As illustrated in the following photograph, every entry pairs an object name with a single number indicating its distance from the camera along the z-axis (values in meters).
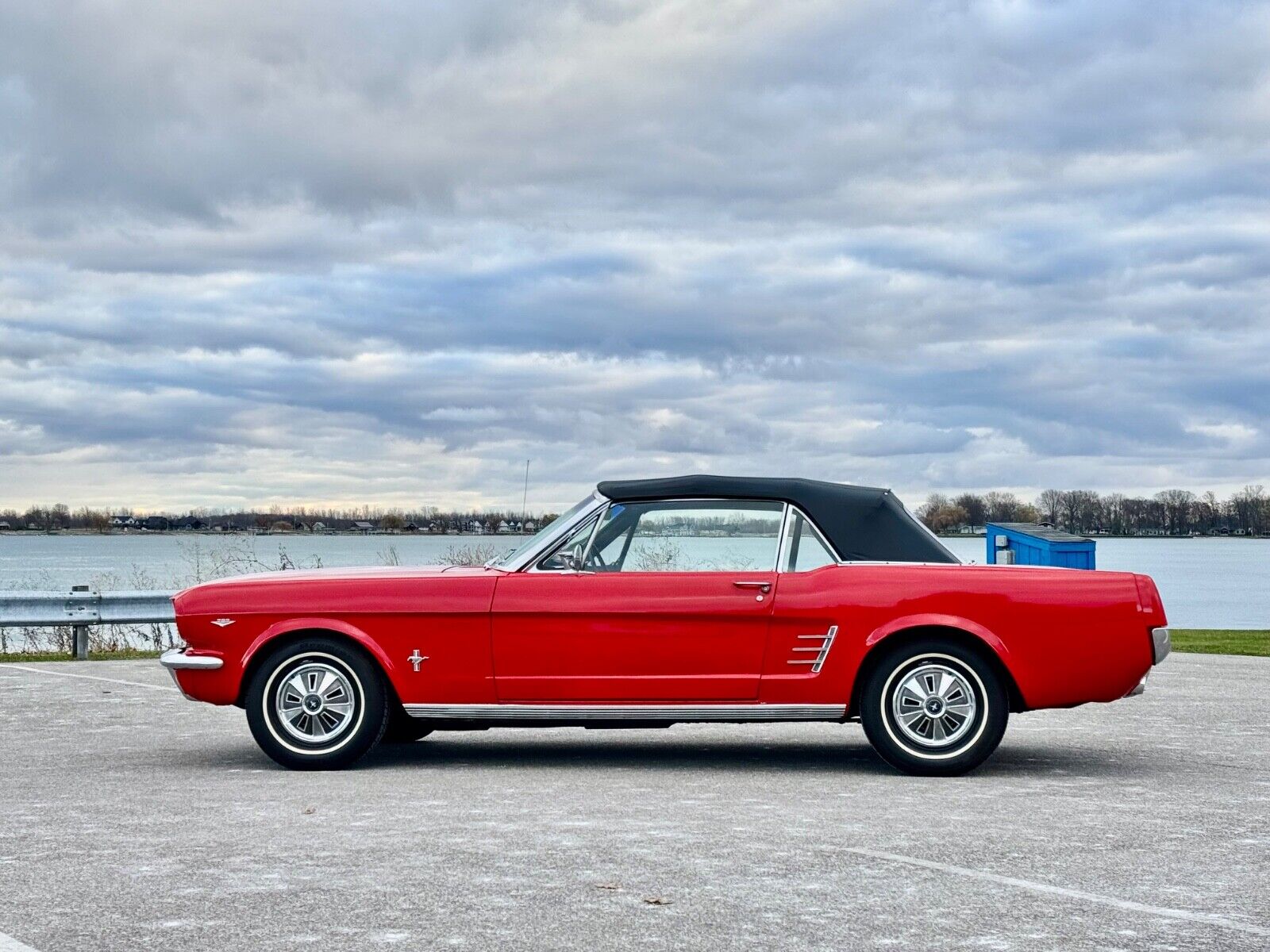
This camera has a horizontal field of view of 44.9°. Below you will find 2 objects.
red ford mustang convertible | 8.12
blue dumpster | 18.03
